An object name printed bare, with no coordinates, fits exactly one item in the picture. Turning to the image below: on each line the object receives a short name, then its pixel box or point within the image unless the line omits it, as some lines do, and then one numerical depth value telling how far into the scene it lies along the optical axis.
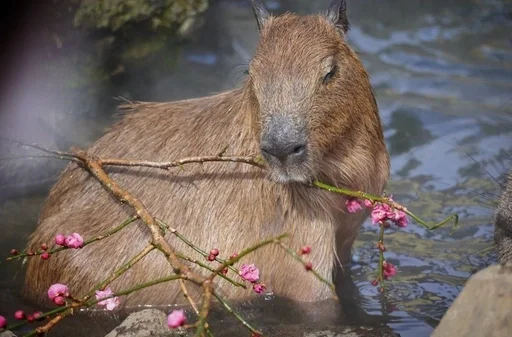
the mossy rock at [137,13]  16.33
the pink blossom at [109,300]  8.95
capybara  10.15
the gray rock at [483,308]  6.04
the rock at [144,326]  8.66
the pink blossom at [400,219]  9.66
